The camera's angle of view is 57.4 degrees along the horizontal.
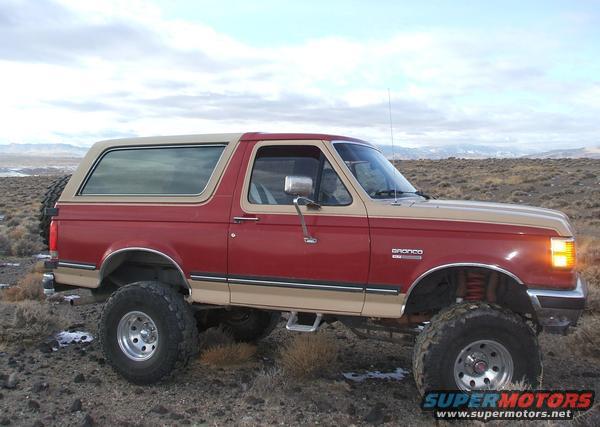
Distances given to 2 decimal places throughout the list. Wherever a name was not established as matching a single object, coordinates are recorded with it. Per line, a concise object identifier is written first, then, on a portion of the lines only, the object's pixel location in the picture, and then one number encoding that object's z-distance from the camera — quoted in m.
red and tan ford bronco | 4.25
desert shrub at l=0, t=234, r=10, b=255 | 13.89
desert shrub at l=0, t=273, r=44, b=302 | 8.48
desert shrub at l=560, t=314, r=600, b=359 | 5.98
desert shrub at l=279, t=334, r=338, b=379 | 5.25
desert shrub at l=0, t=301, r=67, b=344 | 6.23
